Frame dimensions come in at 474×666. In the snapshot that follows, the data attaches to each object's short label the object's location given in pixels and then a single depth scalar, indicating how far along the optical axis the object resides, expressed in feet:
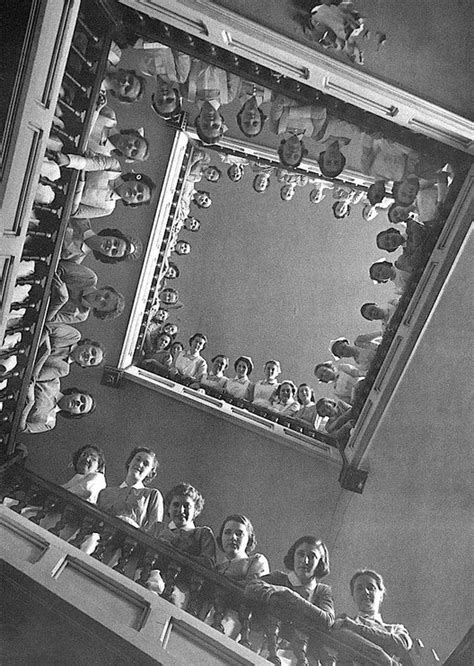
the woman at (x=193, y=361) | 35.27
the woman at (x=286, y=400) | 31.63
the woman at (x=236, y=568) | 13.71
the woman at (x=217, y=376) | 33.73
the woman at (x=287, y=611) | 13.15
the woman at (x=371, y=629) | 13.05
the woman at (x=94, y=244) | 20.79
